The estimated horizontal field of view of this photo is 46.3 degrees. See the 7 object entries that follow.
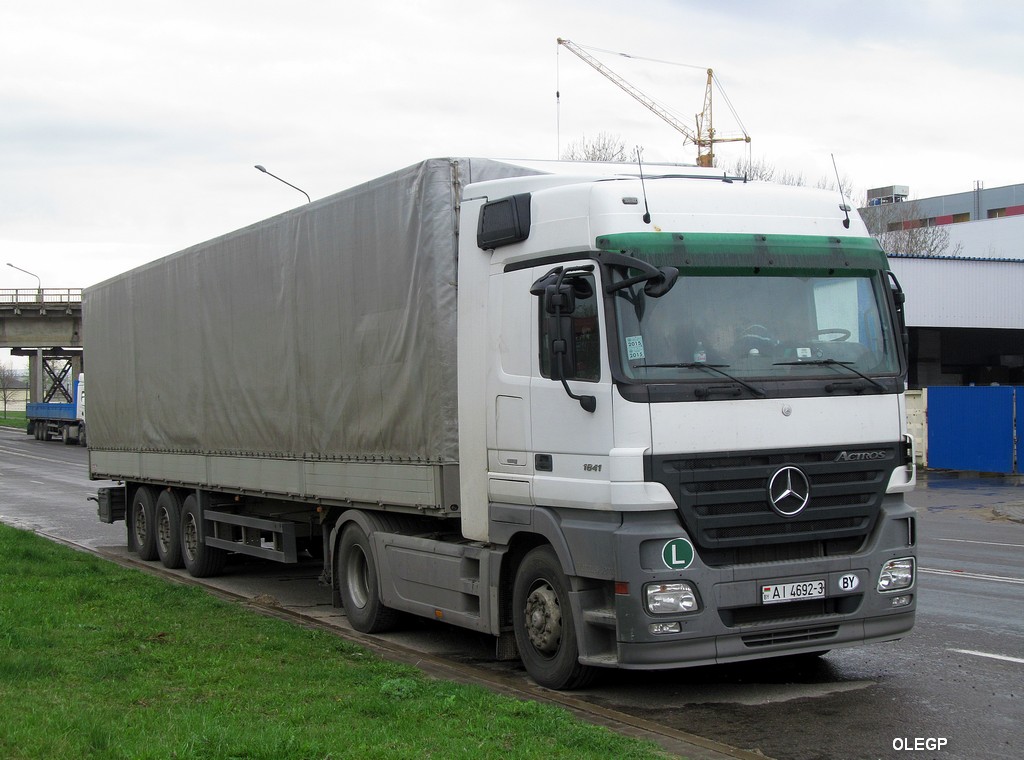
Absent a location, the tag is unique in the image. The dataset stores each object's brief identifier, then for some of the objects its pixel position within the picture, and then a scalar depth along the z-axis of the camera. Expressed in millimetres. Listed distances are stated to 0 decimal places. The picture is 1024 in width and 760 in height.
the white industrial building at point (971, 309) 36594
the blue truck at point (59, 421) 59250
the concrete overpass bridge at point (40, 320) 65562
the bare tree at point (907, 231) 64125
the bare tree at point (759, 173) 59378
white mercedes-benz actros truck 7113
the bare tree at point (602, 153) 59622
